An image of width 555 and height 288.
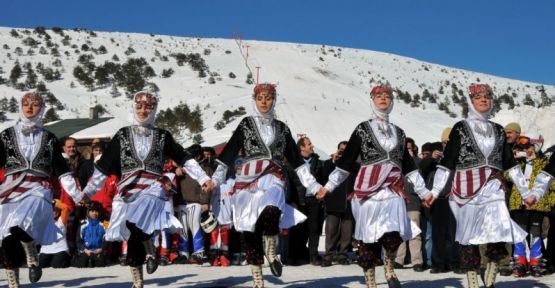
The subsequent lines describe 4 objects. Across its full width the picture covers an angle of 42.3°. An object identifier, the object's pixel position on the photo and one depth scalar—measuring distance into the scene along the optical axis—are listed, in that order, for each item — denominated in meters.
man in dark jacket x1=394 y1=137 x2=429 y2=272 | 10.36
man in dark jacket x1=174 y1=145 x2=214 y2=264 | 11.41
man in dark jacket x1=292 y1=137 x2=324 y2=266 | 11.42
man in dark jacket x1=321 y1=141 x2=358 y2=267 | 11.33
